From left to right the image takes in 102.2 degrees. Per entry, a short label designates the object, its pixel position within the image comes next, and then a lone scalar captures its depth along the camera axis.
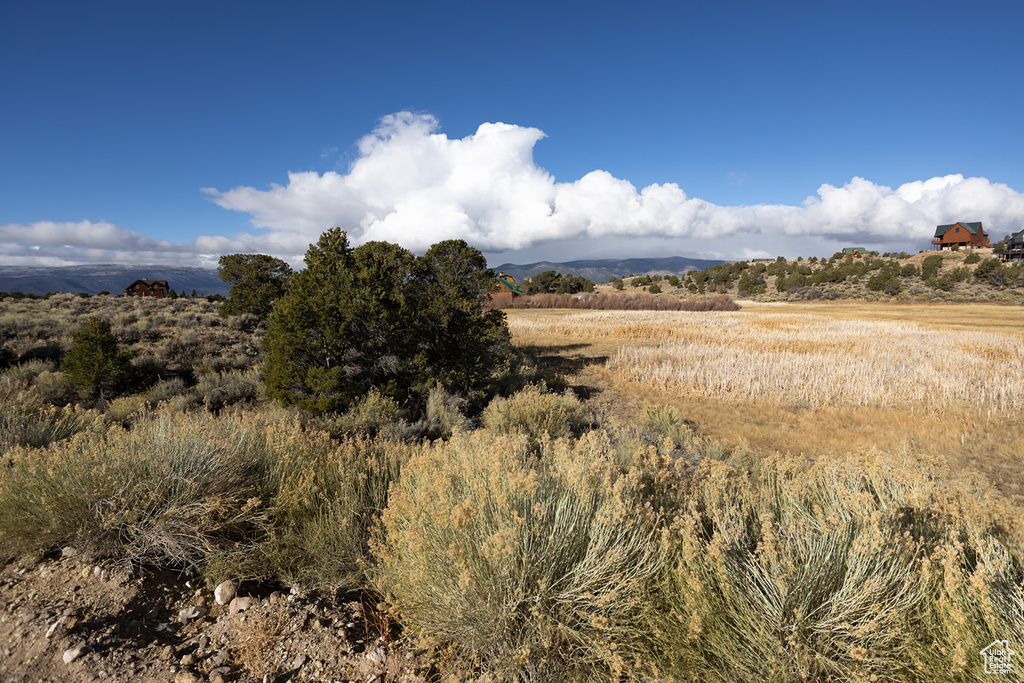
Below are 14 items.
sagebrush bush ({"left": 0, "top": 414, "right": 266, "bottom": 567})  3.04
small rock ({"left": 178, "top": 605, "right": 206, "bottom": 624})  2.70
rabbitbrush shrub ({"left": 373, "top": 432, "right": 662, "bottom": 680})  2.21
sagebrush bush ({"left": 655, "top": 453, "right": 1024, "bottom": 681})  1.91
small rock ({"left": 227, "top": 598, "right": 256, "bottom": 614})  2.75
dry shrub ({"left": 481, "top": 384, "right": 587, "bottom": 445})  6.85
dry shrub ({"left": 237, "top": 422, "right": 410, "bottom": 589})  3.03
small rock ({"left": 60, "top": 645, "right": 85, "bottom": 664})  2.31
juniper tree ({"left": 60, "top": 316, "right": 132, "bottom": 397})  8.40
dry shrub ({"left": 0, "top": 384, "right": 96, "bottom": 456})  4.65
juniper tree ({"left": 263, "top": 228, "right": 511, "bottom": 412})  7.01
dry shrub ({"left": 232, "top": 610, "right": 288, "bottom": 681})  2.34
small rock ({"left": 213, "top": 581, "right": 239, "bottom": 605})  2.83
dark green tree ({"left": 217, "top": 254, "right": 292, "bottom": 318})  18.72
